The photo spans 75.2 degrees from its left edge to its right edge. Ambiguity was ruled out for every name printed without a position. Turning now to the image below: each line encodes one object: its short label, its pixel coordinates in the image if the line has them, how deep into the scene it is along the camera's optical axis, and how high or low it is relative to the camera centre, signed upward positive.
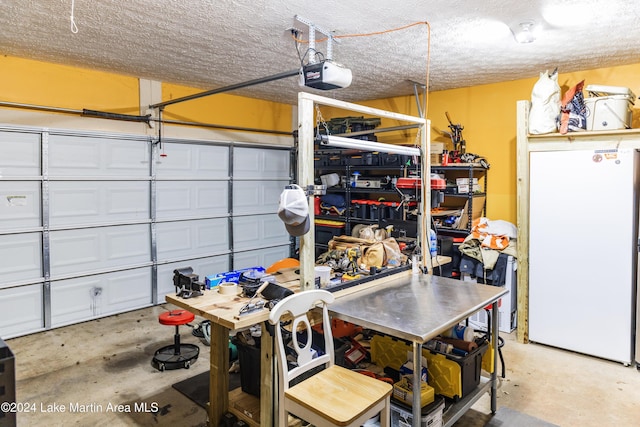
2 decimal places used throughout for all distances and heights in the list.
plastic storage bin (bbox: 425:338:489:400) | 2.48 -1.00
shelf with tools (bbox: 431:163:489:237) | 4.62 +0.13
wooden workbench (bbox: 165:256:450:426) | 2.12 -0.71
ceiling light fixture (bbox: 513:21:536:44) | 2.94 +1.27
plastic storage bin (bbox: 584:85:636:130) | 3.53 +0.86
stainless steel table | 2.03 -0.57
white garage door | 4.07 -0.12
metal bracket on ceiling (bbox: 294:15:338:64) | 2.92 +1.28
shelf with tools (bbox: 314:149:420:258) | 5.04 +0.19
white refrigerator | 3.43 -0.37
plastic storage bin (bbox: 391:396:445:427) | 2.23 -1.13
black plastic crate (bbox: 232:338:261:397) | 2.50 -0.97
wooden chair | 1.79 -0.84
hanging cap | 2.24 -0.01
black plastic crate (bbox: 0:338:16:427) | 1.04 -0.45
